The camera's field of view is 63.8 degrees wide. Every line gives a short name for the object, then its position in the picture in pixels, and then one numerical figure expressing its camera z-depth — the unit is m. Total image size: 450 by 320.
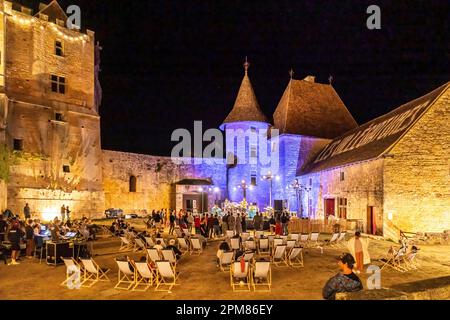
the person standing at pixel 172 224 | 19.58
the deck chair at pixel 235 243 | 12.34
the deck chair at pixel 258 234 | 14.20
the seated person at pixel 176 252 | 11.26
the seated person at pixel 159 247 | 10.32
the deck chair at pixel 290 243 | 12.41
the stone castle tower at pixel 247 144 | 32.25
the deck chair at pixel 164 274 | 8.40
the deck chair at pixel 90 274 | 8.84
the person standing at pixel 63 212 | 23.28
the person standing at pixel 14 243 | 11.80
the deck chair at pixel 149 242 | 12.93
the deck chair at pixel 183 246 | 13.69
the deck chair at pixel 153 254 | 10.11
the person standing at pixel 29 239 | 13.06
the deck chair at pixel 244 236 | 14.32
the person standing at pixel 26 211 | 20.41
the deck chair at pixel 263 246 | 13.27
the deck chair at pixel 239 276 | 8.55
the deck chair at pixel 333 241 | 15.19
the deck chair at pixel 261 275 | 8.37
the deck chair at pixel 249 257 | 9.34
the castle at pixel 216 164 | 18.45
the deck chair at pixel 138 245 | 13.22
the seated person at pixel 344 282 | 6.13
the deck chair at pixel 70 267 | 8.97
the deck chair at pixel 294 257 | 11.20
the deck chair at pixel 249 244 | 12.88
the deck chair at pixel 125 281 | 8.56
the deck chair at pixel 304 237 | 15.17
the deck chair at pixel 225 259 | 10.09
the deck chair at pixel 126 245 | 14.48
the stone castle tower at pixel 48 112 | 22.48
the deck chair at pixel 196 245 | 13.30
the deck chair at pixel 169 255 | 10.11
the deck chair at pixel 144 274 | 8.40
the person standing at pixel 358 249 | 9.93
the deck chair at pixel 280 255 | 11.20
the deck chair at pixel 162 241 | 11.82
